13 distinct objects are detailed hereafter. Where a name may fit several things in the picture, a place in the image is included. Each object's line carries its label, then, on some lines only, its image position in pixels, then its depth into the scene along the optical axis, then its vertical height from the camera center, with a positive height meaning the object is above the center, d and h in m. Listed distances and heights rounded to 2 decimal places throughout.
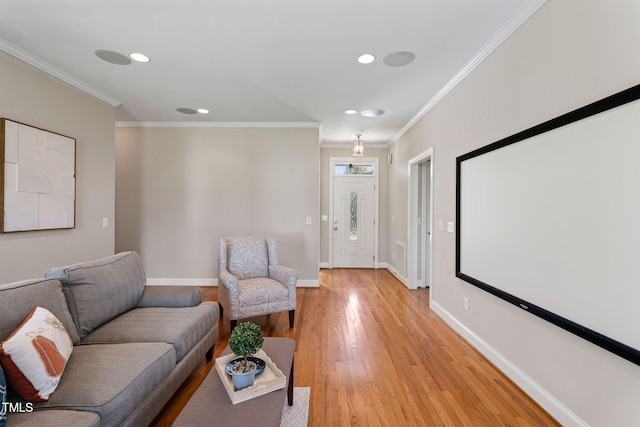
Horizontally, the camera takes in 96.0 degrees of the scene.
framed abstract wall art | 2.43 +0.30
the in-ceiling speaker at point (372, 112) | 3.95 +1.42
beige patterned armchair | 2.82 -0.74
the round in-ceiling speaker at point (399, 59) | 2.52 +1.39
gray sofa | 1.20 -0.75
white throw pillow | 1.15 -0.62
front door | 6.15 -0.17
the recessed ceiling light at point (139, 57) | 2.58 +1.40
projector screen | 1.31 -0.04
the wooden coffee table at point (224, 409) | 1.12 -0.82
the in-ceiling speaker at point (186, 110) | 3.97 +1.42
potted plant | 1.29 -0.63
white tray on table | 1.25 -0.79
